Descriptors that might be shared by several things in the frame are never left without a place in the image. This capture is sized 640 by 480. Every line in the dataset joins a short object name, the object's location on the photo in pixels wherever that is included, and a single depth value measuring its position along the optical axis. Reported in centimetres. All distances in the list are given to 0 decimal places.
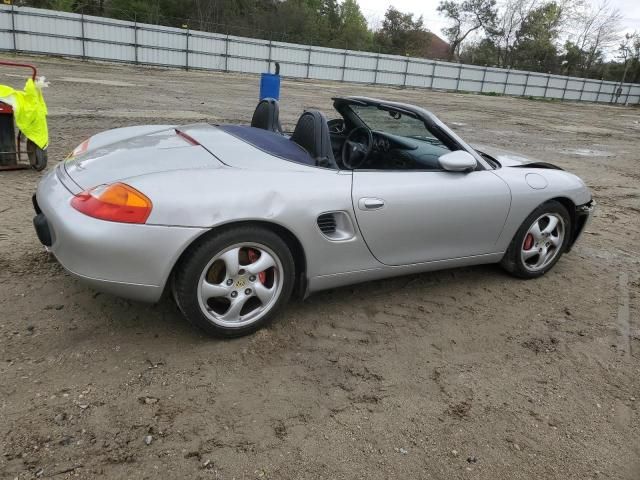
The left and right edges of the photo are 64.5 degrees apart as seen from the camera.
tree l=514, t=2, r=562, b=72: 5700
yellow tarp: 534
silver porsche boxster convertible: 244
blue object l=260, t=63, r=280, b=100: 918
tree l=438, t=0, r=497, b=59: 6084
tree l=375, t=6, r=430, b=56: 5972
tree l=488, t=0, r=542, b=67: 6016
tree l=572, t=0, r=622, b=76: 5825
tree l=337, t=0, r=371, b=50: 5592
